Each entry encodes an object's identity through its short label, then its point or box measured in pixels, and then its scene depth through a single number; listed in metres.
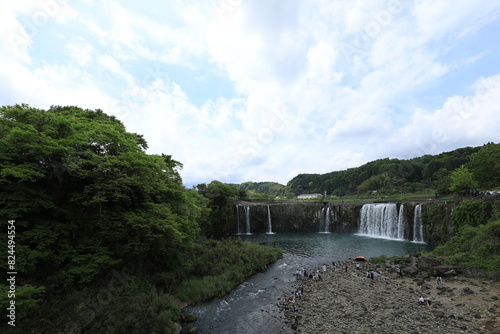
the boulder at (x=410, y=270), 22.12
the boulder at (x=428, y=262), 22.69
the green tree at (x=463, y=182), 37.31
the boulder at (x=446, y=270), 20.61
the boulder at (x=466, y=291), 16.85
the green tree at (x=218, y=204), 49.75
